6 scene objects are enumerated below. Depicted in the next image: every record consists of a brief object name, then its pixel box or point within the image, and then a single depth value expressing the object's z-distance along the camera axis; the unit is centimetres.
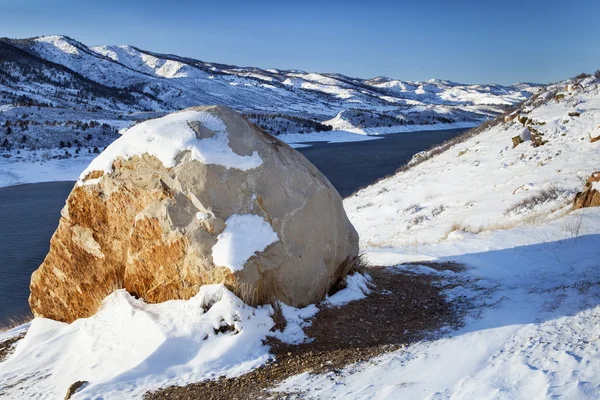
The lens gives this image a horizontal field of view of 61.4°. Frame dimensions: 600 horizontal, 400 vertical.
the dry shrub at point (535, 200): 1050
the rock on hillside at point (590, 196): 817
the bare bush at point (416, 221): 1262
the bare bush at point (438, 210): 1312
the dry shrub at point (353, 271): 582
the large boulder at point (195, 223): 508
